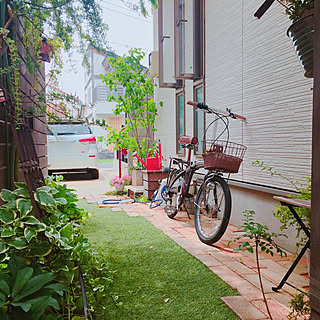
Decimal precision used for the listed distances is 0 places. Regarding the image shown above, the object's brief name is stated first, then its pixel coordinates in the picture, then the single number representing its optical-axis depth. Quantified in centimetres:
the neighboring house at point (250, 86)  286
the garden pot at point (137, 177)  683
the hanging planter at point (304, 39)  124
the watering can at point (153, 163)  598
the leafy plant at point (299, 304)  146
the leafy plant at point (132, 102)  686
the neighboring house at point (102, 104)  1762
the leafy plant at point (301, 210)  234
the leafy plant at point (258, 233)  171
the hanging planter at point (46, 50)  234
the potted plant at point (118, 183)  677
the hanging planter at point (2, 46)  179
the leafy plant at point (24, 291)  132
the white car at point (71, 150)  803
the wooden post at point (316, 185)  85
